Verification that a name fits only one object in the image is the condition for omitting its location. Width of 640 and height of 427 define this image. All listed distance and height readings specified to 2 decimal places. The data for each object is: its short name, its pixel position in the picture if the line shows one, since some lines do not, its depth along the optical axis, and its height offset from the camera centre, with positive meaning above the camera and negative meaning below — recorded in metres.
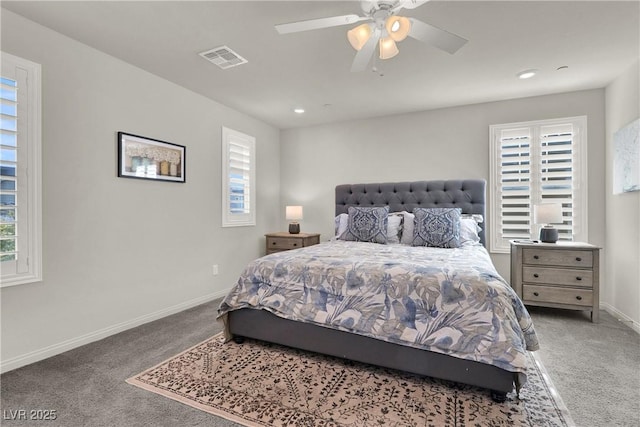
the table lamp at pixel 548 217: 3.43 -0.04
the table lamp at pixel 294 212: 4.80 +0.02
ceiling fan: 1.83 +1.16
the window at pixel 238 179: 4.24 +0.51
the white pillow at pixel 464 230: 3.54 -0.20
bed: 1.81 -0.68
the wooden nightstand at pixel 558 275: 3.18 -0.67
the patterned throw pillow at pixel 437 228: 3.34 -0.16
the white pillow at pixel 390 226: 3.75 -0.16
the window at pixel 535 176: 3.69 +0.47
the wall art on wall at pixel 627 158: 2.90 +0.55
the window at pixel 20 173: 2.18 +0.30
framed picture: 2.97 +0.58
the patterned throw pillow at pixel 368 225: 3.71 -0.15
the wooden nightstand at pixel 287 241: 4.55 -0.42
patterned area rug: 1.70 -1.14
